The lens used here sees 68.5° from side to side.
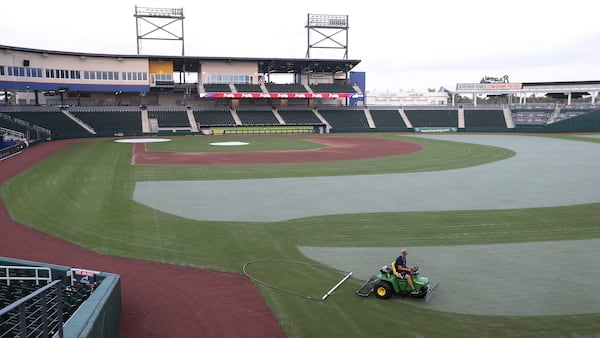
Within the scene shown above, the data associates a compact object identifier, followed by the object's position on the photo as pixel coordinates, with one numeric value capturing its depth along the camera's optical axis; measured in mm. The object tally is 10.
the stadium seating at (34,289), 7742
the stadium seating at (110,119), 66562
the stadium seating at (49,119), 59906
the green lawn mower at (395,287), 11312
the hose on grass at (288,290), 11414
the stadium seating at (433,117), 82250
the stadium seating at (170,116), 71188
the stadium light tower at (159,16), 74438
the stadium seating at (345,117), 78250
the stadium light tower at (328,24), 82812
